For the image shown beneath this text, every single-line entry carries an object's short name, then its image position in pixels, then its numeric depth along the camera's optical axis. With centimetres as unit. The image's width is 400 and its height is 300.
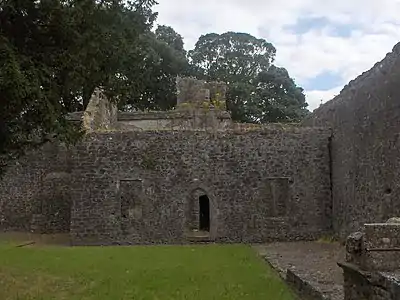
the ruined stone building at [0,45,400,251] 1827
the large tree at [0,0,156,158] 813
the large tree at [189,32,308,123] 3966
